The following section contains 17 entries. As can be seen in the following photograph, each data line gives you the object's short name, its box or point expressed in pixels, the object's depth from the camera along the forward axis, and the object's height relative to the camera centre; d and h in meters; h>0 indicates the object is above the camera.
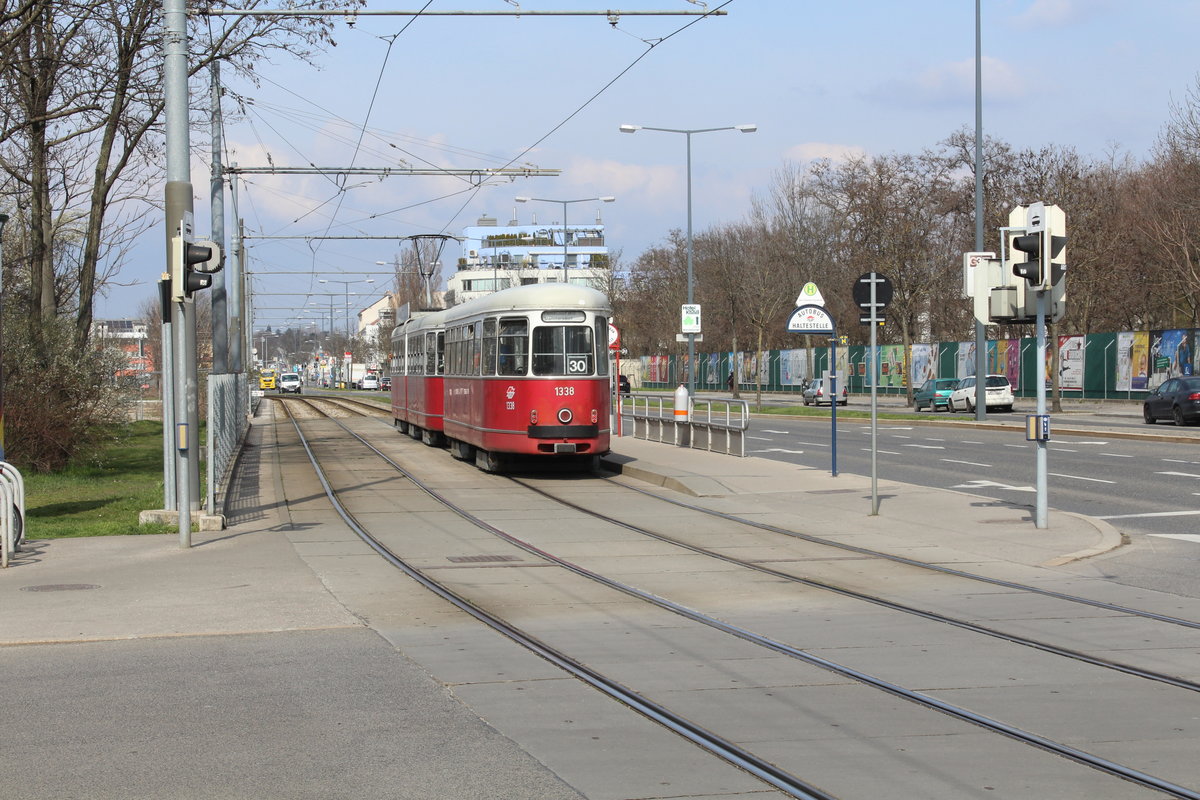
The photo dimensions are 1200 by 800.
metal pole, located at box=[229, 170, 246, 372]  39.84 +2.77
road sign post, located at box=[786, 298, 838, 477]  22.53 +0.90
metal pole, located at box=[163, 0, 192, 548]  14.30 +2.95
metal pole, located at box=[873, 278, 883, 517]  16.08 -1.51
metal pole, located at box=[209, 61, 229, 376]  30.14 +3.73
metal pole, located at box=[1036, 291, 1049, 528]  14.25 -0.83
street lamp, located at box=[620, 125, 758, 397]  41.66 +8.08
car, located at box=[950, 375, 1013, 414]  49.03 -1.05
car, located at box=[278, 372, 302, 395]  103.02 -0.95
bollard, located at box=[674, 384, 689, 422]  28.86 -0.89
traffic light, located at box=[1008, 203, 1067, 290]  14.05 +1.38
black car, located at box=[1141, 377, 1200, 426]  36.16 -1.04
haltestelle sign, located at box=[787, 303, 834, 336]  22.55 +0.88
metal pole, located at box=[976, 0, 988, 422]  36.94 +4.79
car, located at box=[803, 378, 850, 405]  62.58 -1.31
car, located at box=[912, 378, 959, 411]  52.54 -1.09
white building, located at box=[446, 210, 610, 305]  135.12 +14.52
